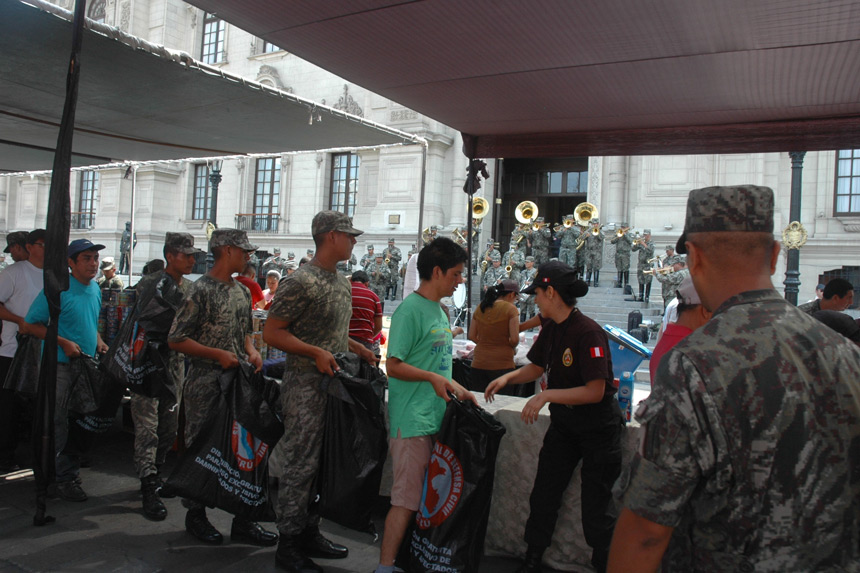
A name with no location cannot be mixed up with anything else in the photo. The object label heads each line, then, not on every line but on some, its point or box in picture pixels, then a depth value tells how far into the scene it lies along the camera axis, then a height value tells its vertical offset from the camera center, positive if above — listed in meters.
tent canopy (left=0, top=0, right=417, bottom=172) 3.65 +1.39
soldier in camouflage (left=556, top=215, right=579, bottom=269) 18.02 +1.72
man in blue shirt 4.18 -0.36
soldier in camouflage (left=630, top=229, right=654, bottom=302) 16.83 +1.34
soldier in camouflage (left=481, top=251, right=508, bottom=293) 17.22 +0.75
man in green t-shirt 2.91 -0.39
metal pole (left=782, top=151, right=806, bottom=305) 11.16 +1.19
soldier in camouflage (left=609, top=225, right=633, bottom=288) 17.67 +1.54
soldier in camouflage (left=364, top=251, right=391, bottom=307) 18.73 +0.50
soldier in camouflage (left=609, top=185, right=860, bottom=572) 1.28 -0.28
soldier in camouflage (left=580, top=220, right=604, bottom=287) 18.06 +1.63
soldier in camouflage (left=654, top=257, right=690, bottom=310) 14.45 +0.71
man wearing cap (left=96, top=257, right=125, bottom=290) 8.91 +0.00
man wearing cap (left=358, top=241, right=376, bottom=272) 19.78 +1.06
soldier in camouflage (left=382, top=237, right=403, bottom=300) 19.66 +0.98
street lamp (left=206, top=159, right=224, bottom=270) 19.97 +3.29
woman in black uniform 2.97 -0.54
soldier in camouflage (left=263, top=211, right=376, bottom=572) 3.21 -0.37
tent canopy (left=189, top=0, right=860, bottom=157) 2.96 +1.37
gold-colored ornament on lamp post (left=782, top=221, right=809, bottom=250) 11.41 +1.50
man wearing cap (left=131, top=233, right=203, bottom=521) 4.07 -0.76
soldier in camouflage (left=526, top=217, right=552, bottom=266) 18.39 +1.80
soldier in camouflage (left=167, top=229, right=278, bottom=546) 3.60 -0.33
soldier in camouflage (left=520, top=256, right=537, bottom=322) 16.19 +0.05
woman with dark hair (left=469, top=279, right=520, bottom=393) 4.95 -0.28
